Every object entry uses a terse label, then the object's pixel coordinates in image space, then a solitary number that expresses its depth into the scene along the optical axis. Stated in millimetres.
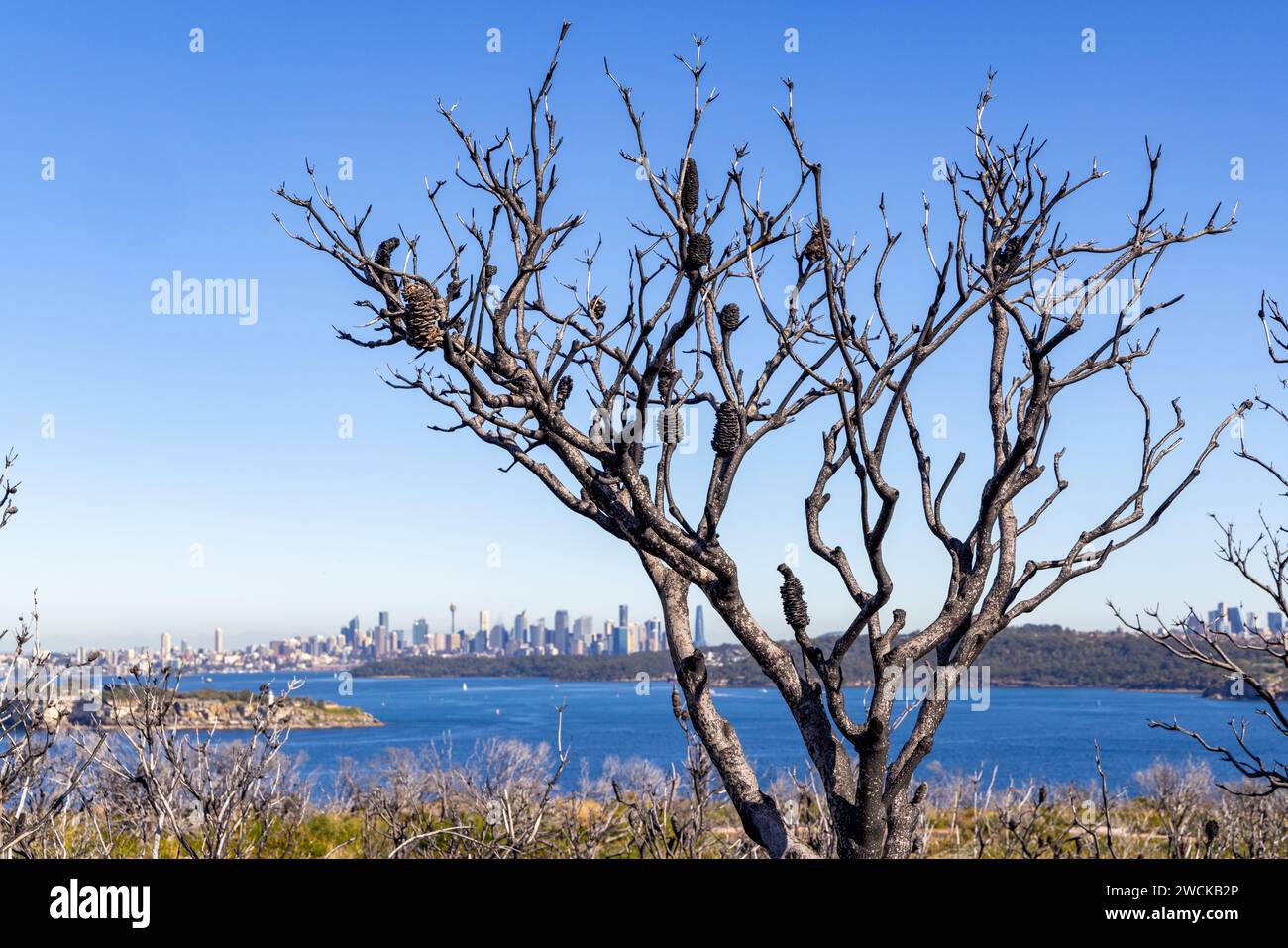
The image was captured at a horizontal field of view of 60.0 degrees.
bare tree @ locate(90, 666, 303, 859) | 5777
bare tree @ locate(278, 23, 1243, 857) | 4617
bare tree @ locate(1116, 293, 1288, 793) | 5629
